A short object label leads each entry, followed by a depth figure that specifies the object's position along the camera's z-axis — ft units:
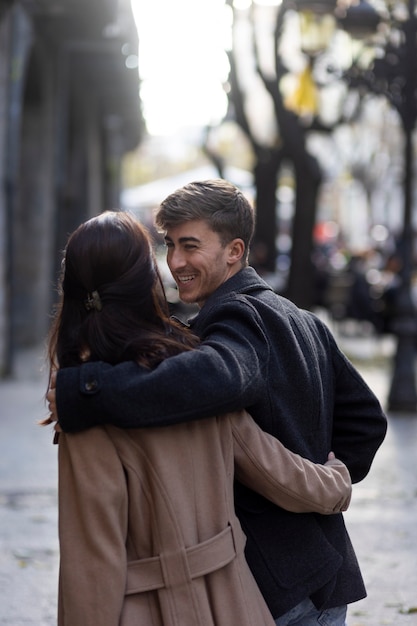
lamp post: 38.73
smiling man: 8.45
